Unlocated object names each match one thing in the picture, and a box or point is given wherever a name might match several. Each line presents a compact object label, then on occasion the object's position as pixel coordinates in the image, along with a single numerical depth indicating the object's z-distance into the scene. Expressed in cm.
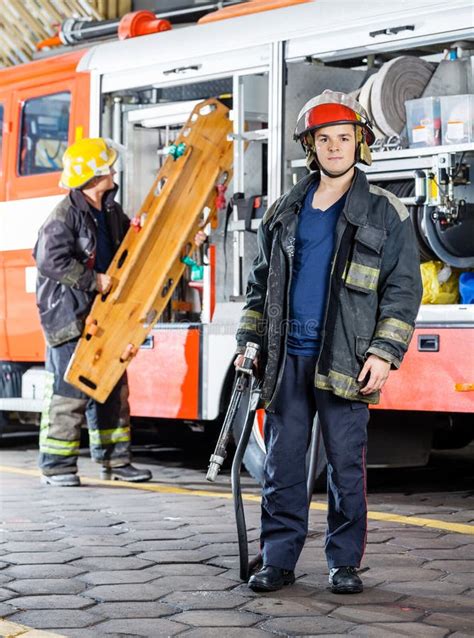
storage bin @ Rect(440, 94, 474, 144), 655
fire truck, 659
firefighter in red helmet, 468
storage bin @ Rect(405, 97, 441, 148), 671
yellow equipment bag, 667
